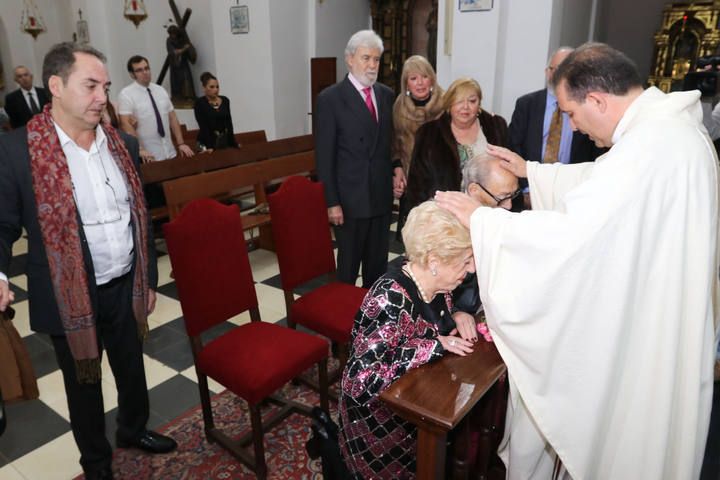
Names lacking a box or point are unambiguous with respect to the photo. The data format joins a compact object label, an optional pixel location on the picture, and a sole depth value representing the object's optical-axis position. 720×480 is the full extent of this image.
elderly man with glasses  2.16
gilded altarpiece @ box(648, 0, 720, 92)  7.27
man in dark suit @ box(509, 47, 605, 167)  3.38
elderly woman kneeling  1.58
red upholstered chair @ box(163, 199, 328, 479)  2.19
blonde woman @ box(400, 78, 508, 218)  3.03
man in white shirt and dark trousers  1.81
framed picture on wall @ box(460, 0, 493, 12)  4.94
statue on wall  8.91
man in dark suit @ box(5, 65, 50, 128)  7.05
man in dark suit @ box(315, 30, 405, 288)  3.16
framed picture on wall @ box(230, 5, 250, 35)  7.50
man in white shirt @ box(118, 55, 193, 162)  5.16
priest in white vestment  1.46
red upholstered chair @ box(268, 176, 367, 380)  2.66
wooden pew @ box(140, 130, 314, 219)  4.89
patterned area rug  2.34
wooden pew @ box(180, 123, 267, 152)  6.77
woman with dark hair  5.68
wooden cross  8.82
